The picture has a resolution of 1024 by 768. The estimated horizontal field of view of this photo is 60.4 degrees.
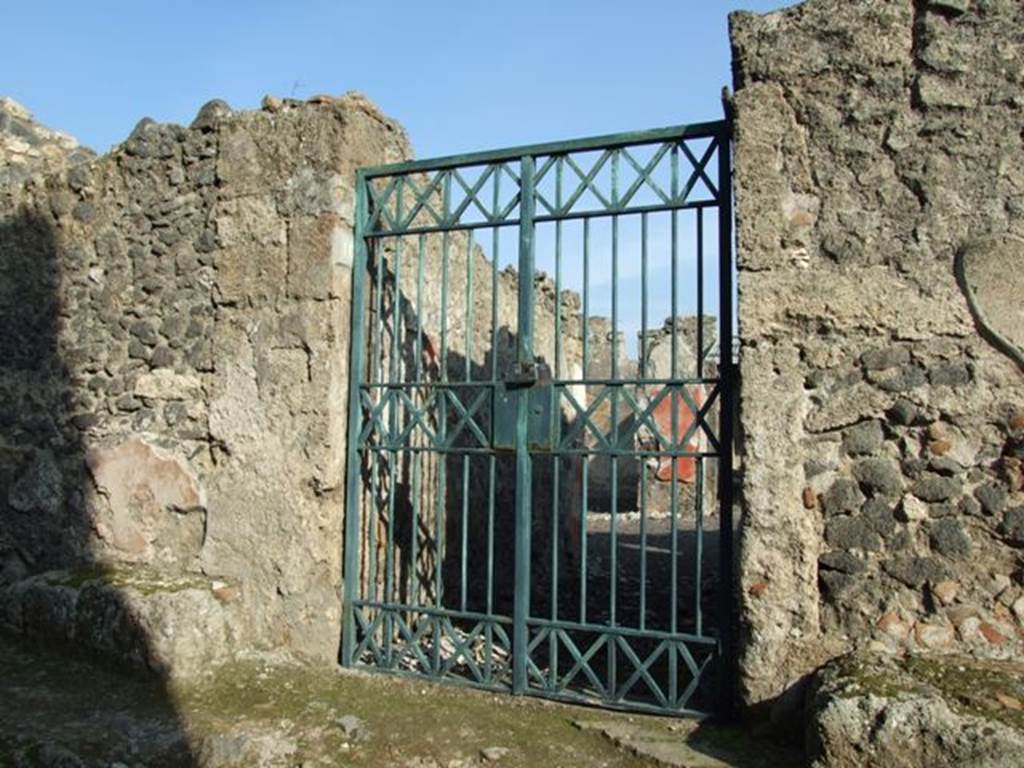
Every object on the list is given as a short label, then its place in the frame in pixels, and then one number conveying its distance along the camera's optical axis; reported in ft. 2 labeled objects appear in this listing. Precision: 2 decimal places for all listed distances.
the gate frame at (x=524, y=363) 11.84
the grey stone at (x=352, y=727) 11.44
